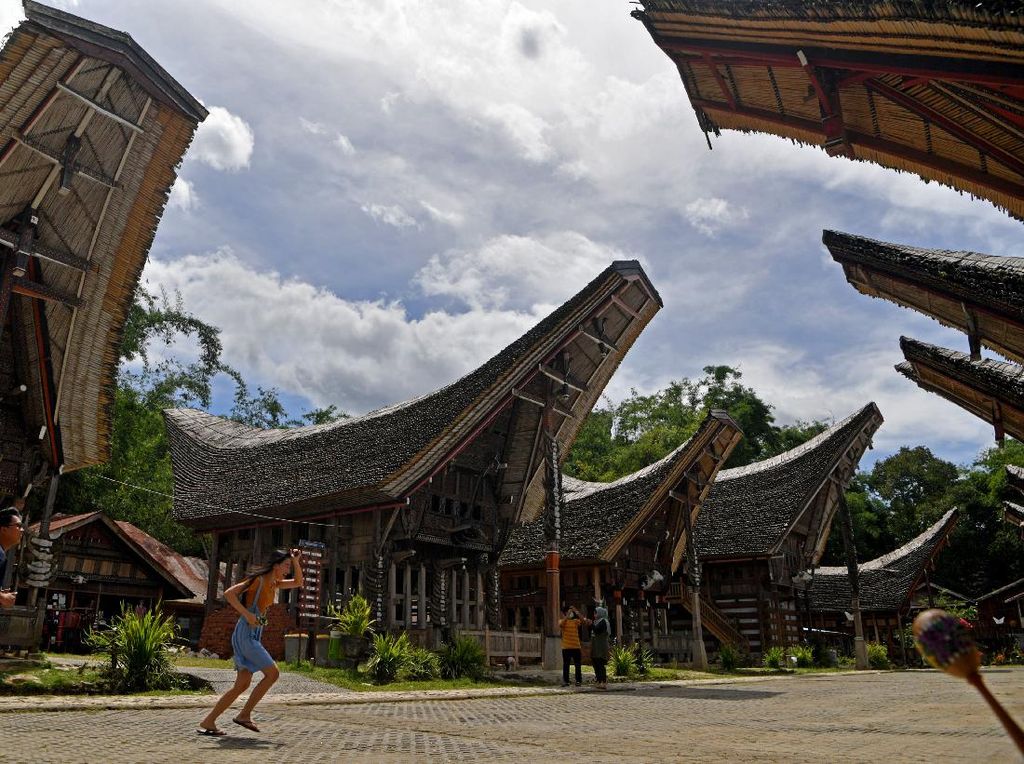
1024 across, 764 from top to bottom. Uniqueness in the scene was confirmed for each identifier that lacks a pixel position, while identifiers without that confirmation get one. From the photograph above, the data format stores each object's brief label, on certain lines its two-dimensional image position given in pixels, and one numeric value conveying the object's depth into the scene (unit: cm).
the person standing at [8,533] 521
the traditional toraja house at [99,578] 2334
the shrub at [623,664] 1819
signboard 1680
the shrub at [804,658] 2714
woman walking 662
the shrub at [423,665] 1448
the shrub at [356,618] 1532
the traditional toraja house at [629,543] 2369
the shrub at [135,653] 1038
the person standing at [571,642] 1503
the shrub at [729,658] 2439
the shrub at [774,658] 2527
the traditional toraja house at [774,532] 2891
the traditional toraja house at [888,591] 3353
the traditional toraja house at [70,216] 1098
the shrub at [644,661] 1892
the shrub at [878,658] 2803
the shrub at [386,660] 1384
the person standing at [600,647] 1487
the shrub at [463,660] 1536
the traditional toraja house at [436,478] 1853
